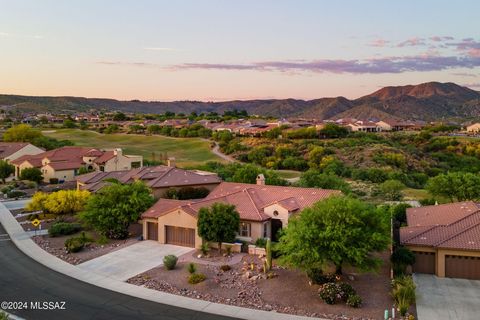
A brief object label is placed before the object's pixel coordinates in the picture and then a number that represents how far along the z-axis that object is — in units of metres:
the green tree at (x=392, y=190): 55.84
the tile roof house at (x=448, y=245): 26.72
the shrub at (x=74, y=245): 32.67
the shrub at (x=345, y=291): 23.33
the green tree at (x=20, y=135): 102.06
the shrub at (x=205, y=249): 31.62
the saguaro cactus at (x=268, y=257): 27.52
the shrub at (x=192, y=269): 27.18
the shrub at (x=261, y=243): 32.32
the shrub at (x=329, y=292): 23.09
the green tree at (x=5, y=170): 69.75
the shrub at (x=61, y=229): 37.41
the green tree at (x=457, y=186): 43.72
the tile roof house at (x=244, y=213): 33.88
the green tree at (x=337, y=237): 24.39
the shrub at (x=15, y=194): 56.41
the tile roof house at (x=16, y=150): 80.31
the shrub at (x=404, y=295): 21.77
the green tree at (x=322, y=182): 49.79
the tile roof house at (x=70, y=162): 69.75
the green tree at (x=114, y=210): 35.66
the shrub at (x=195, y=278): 26.23
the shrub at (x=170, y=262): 28.44
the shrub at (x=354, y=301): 22.69
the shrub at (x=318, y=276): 25.44
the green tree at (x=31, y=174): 66.19
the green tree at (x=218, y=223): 31.62
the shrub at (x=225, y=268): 28.26
